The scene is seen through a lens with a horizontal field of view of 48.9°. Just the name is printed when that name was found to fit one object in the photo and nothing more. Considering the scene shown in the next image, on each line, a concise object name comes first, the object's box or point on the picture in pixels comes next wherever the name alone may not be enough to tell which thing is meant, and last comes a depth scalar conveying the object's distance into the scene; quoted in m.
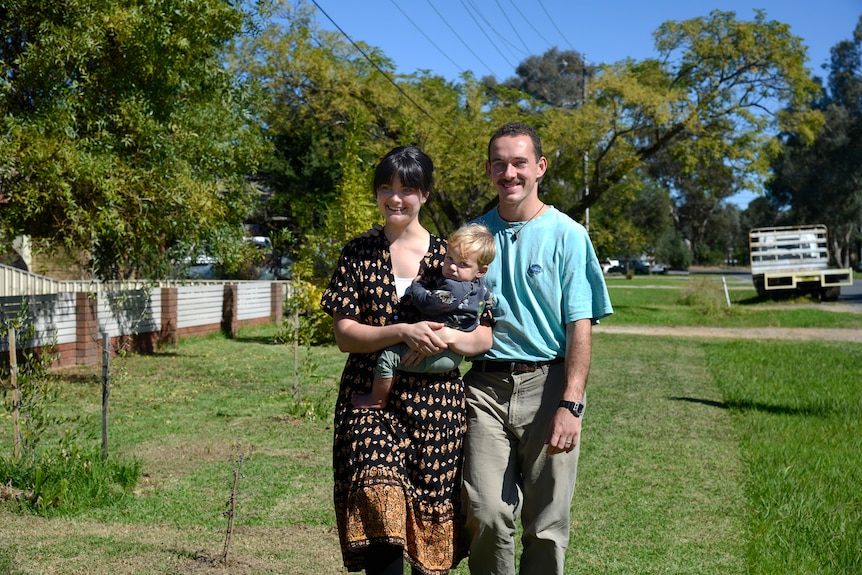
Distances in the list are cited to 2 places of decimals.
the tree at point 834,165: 63.34
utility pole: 26.69
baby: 3.39
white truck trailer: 32.81
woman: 3.33
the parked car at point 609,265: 85.43
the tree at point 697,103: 25.36
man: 3.63
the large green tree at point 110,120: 10.70
